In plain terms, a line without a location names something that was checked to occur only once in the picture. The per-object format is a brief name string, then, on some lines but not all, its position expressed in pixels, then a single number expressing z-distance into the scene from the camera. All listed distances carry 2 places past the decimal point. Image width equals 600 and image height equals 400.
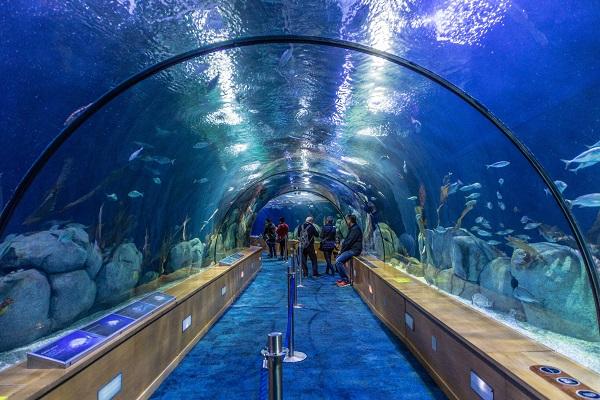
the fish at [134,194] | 5.51
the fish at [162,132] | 5.26
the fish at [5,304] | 3.54
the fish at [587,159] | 3.04
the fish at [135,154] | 5.05
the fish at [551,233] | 3.73
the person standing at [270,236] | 20.64
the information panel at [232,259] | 10.24
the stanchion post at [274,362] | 2.32
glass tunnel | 3.04
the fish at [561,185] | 3.40
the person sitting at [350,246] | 11.77
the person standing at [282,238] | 17.83
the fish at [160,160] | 5.53
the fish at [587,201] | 3.12
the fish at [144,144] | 4.96
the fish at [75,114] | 3.44
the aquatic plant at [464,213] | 5.60
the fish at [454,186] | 5.82
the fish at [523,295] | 4.28
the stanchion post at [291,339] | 5.31
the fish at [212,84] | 4.67
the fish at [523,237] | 4.27
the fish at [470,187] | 5.20
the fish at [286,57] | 4.22
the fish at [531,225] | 4.05
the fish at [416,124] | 5.62
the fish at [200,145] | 6.70
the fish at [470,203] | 5.45
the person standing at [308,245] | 13.79
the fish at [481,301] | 5.22
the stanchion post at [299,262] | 12.09
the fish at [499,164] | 4.33
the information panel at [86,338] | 2.96
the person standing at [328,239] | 13.91
